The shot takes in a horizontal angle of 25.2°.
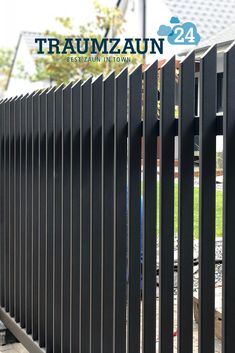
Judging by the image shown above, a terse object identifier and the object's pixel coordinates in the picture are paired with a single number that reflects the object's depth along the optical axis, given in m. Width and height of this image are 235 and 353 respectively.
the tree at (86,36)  19.62
